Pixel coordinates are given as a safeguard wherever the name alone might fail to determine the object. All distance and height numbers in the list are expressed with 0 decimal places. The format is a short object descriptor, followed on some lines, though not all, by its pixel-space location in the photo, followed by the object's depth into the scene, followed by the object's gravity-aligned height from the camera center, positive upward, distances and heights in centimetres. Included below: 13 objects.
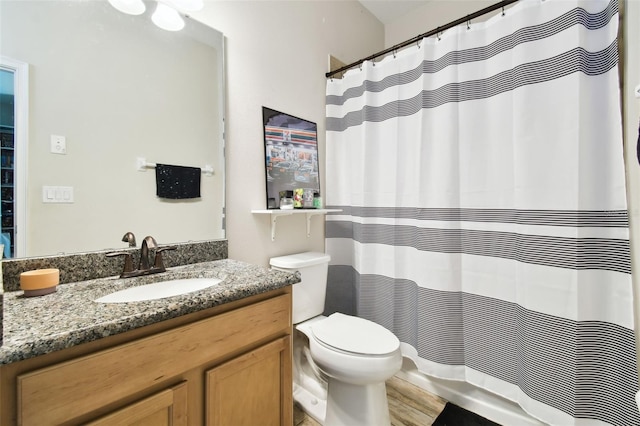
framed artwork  160 +39
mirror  91 +40
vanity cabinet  55 -41
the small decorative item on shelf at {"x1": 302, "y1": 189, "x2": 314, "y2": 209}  172 +10
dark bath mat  140 -112
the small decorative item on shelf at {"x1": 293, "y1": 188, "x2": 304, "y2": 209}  169 +11
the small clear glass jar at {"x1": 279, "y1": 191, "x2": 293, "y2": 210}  161 +9
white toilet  117 -66
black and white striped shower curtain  107 +2
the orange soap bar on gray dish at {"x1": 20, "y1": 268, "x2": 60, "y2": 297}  79 -19
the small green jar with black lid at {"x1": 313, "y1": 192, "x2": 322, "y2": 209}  179 +9
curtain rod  130 +103
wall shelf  148 +2
